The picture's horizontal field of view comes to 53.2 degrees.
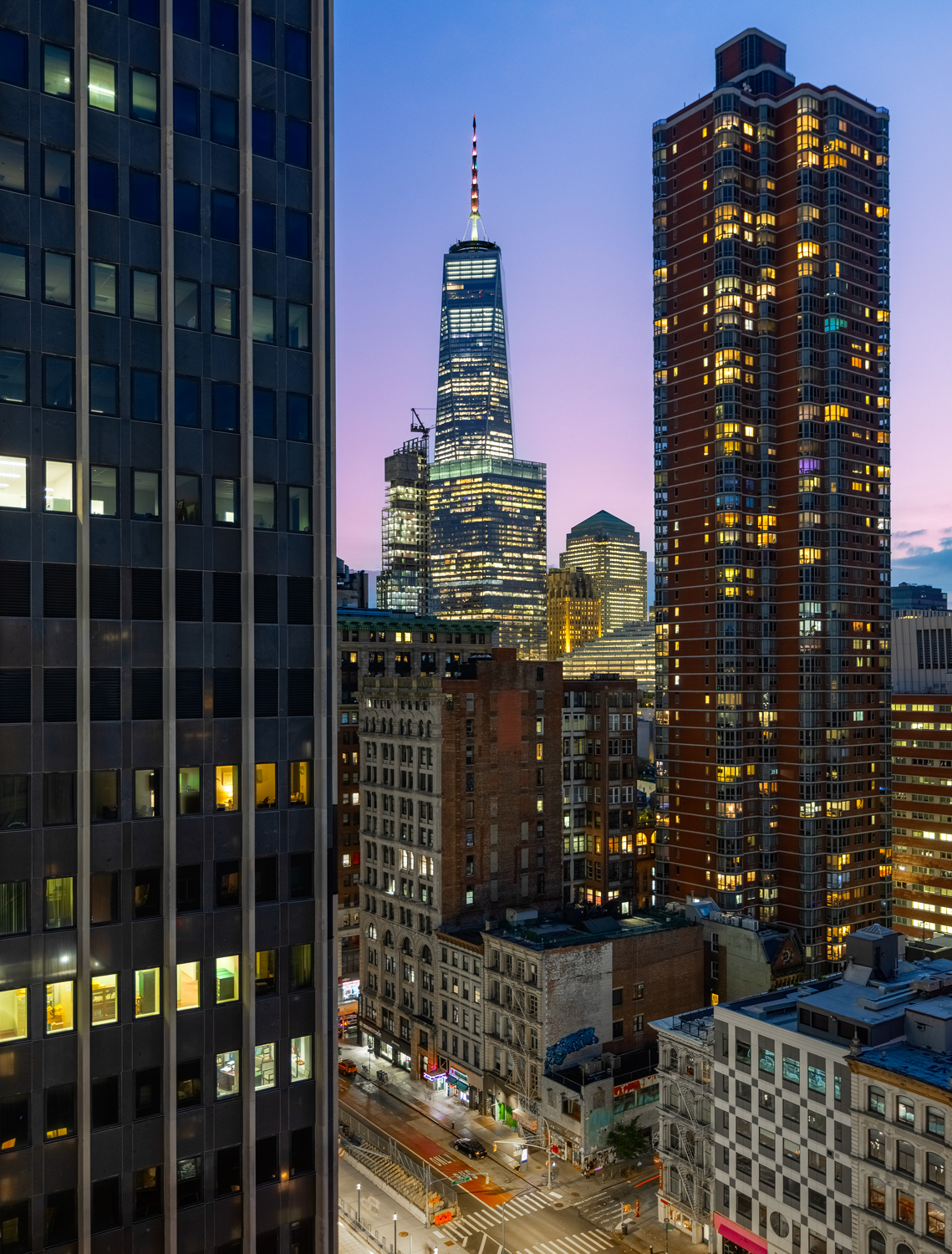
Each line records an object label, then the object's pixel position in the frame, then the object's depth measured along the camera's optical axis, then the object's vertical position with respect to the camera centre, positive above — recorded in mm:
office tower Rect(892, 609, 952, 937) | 190250 -34151
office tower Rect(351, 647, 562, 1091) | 107938 -20820
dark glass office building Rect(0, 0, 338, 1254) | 39250 +685
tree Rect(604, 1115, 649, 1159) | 83438 -44119
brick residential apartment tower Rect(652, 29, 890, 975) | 153625 +20691
